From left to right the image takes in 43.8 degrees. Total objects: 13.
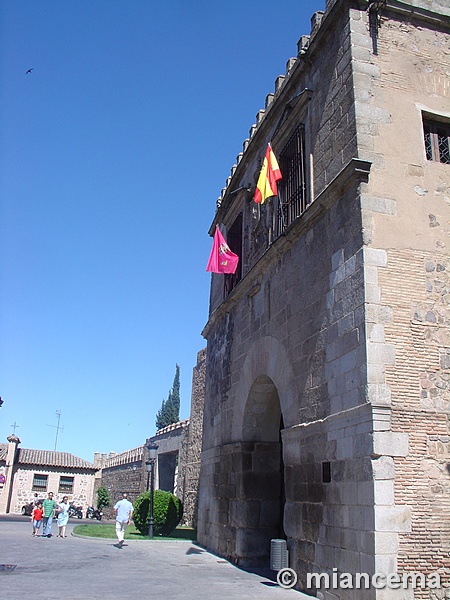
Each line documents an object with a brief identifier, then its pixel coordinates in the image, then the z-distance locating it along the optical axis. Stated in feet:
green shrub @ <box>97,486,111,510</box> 112.16
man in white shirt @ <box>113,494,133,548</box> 37.14
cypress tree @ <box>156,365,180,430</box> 158.20
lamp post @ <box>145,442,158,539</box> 49.03
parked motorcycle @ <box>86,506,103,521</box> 99.13
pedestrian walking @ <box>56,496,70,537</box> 45.85
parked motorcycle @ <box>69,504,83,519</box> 108.68
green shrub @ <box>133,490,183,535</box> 47.03
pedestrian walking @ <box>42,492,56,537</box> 46.80
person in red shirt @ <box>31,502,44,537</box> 47.73
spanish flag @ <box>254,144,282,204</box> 28.76
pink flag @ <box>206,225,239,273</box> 37.17
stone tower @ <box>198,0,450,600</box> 18.25
